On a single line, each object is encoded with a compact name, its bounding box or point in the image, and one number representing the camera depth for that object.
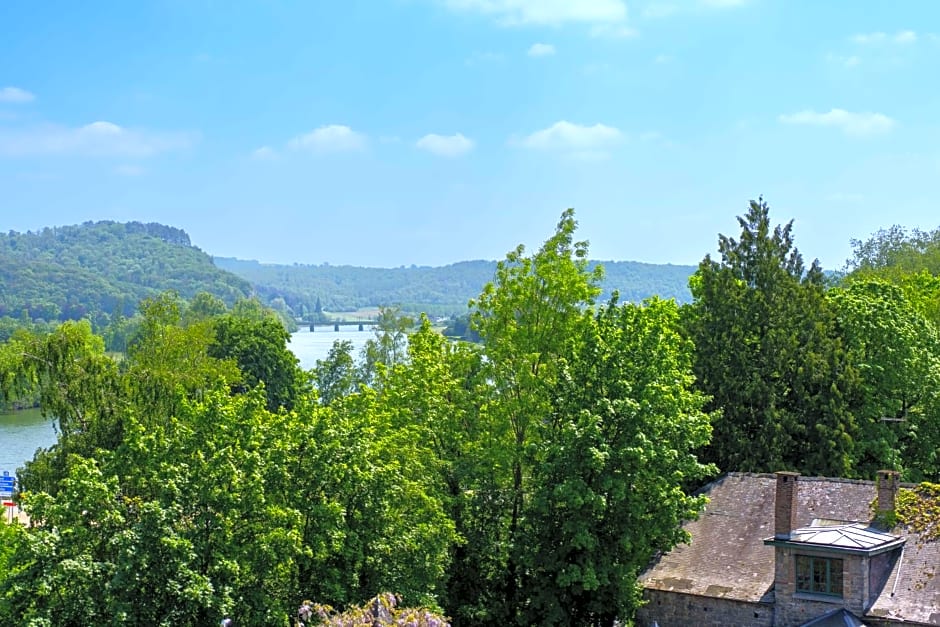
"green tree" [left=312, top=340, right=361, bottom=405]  88.06
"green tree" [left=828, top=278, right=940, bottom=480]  44.12
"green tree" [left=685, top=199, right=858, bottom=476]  42.53
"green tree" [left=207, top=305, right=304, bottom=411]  78.31
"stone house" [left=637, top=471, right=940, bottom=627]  30.92
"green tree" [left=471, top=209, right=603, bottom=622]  35.88
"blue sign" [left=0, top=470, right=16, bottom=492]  57.19
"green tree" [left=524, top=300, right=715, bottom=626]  33.38
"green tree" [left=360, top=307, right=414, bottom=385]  95.81
